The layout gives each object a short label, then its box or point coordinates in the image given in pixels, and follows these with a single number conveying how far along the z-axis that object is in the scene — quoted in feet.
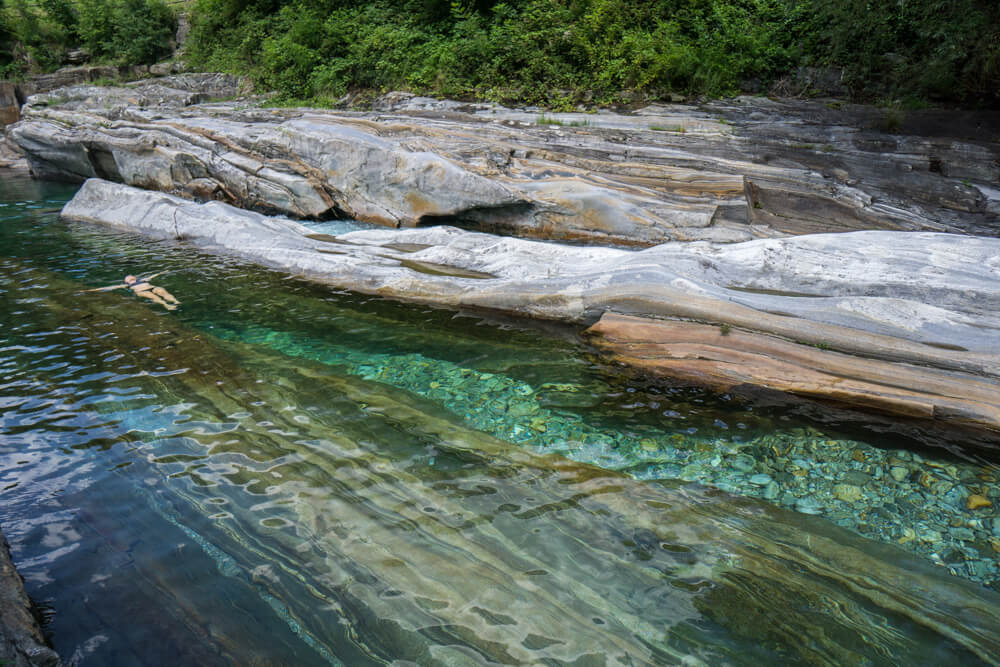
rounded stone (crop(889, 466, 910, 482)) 12.29
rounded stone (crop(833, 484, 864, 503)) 11.75
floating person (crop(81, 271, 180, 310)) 24.03
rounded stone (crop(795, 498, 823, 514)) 11.41
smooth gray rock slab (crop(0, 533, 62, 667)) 7.16
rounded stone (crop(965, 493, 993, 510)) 11.39
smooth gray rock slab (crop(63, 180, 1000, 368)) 15.84
